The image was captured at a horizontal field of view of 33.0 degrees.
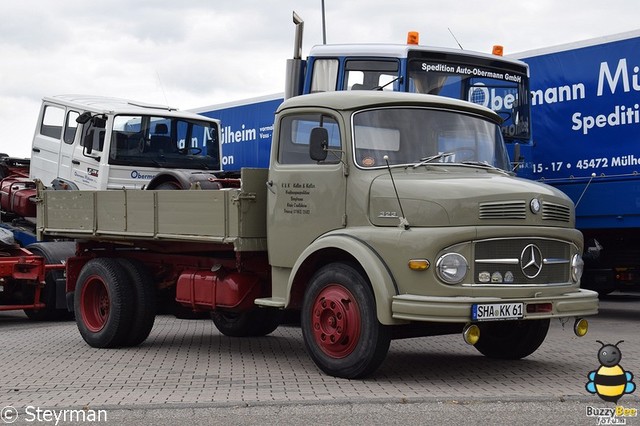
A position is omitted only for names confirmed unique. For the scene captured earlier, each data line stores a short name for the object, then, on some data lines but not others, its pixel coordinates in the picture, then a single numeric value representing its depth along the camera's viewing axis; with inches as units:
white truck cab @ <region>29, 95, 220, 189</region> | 605.6
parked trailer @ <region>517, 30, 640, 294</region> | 526.9
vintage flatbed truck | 334.0
